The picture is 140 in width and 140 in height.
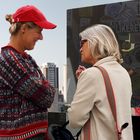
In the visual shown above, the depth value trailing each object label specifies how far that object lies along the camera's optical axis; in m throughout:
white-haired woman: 1.71
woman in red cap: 1.68
